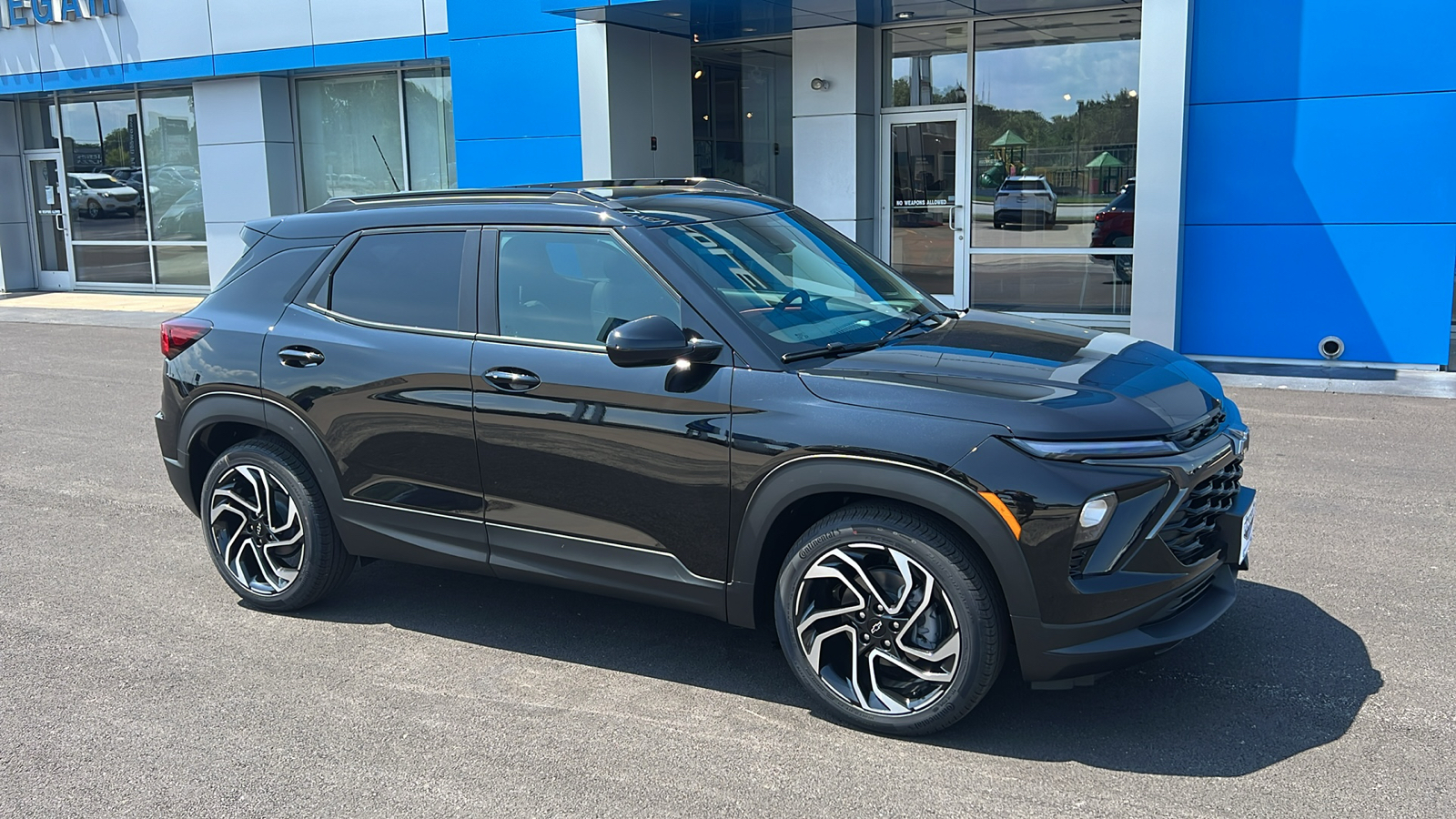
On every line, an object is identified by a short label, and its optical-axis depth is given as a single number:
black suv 3.77
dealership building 11.05
